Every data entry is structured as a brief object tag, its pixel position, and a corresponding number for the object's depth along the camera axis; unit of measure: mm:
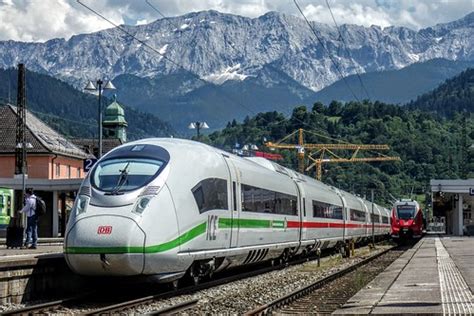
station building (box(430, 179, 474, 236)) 67062
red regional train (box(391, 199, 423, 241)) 60781
